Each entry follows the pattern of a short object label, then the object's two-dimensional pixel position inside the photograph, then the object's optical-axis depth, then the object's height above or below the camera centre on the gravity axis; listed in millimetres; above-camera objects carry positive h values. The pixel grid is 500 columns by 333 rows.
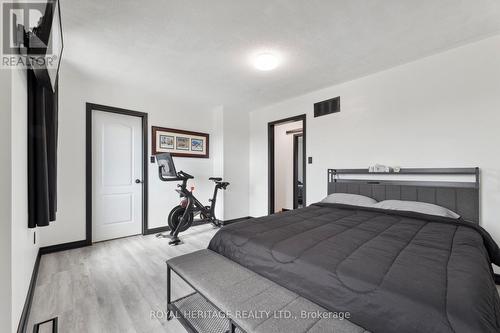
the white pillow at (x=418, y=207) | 2176 -464
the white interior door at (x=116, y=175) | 3246 -153
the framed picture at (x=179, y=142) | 3763 +436
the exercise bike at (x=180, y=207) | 3199 -693
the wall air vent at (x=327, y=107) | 3371 +936
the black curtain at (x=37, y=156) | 1568 +74
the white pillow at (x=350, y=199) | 2688 -456
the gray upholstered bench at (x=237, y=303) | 971 -718
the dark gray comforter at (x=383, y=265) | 852 -539
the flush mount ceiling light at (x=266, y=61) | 2452 +1229
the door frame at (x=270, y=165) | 4449 -2
